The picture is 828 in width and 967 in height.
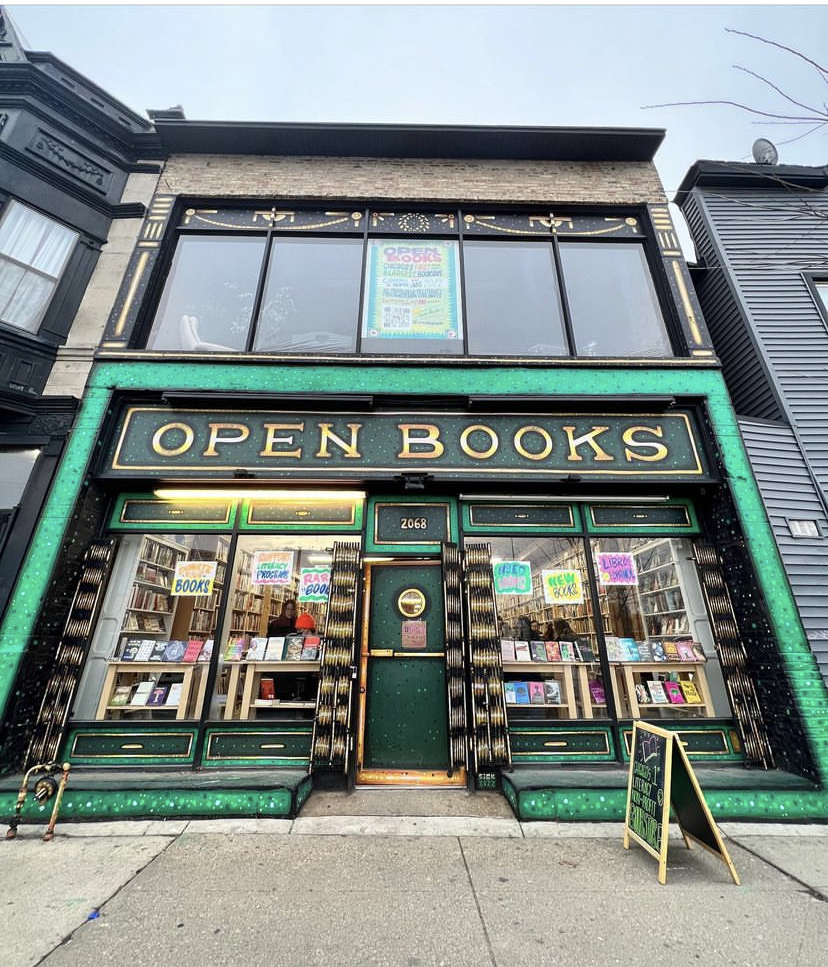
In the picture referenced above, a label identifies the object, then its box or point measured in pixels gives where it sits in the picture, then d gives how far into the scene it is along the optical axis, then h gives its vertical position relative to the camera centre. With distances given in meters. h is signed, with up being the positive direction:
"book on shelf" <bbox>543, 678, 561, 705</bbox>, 5.84 -0.53
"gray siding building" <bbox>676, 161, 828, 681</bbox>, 6.52 +5.62
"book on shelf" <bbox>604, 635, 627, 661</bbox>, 6.02 +0.01
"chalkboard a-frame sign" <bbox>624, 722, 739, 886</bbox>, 3.62 -1.23
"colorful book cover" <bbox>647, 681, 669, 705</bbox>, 5.86 -0.55
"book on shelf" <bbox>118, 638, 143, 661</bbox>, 5.90 -0.03
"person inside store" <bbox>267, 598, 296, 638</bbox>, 6.10 +0.34
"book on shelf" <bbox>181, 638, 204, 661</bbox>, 5.93 -0.02
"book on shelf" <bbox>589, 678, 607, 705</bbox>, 5.81 -0.53
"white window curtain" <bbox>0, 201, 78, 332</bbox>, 6.96 +5.95
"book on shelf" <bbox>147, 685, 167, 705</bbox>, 5.71 -0.59
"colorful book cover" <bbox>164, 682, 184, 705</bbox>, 5.72 -0.57
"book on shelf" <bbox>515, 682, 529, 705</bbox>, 5.84 -0.56
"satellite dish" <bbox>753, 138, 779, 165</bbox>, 10.73 +11.53
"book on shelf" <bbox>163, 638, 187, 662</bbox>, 5.93 -0.04
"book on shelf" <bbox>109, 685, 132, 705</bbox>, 5.69 -0.59
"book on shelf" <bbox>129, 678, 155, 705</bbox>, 5.71 -0.56
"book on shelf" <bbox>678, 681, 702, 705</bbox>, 5.87 -0.54
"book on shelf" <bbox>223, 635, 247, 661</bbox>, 5.91 +0.00
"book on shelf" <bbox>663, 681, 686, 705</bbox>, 5.87 -0.55
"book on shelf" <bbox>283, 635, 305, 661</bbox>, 5.98 +0.01
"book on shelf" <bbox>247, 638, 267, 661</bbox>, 5.93 -0.02
